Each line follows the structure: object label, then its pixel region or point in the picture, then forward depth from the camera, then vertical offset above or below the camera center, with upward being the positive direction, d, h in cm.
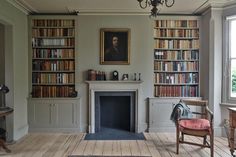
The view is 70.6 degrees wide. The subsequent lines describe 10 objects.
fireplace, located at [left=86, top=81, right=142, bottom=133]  377 -43
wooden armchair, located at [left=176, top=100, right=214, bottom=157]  271 -84
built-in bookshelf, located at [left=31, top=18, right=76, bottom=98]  383 +48
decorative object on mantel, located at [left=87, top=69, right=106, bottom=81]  376 +6
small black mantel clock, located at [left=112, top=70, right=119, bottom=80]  381 +6
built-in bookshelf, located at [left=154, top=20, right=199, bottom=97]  384 +45
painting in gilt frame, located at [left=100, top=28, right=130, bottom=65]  382 +70
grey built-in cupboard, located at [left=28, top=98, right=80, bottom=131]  376 -82
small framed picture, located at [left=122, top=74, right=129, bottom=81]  382 +1
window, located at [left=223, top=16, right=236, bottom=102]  342 +36
